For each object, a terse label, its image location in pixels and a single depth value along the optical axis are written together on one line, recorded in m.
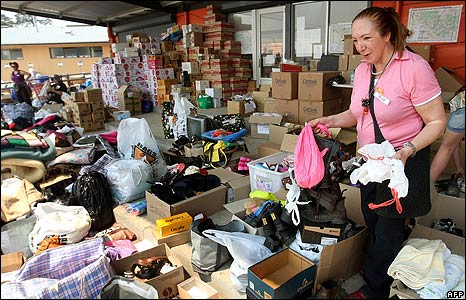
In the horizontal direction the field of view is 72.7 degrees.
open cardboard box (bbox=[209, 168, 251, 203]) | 2.37
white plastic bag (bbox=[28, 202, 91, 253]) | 1.91
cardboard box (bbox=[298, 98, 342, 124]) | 3.38
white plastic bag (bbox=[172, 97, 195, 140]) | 3.69
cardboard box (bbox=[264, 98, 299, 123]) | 3.58
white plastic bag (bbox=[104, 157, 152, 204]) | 2.49
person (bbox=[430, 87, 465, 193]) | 1.42
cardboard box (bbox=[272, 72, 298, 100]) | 3.54
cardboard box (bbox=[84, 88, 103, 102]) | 4.25
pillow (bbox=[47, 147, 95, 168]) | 2.77
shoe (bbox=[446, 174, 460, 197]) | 2.09
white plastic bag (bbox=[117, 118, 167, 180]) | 2.91
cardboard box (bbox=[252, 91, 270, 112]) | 4.59
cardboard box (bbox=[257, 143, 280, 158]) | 2.83
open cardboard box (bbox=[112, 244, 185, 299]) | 1.46
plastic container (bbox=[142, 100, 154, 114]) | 5.31
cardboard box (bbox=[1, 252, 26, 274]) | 1.42
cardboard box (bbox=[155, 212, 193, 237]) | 1.89
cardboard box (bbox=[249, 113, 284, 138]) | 3.51
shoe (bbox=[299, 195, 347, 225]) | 1.58
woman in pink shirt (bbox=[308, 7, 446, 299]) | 1.14
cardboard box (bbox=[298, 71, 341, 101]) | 3.31
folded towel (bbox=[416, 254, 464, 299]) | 1.23
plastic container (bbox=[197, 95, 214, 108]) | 5.30
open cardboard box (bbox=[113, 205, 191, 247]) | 1.90
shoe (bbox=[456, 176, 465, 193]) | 2.09
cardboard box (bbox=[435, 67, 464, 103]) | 2.06
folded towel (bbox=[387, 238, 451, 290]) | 1.27
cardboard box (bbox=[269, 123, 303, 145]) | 3.04
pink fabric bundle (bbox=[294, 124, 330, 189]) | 1.50
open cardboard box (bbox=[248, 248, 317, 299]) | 1.27
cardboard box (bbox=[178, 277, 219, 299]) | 1.20
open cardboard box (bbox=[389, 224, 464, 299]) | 1.28
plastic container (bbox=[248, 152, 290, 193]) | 2.17
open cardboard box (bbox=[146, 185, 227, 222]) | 2.08
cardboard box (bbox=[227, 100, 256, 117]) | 4.32
